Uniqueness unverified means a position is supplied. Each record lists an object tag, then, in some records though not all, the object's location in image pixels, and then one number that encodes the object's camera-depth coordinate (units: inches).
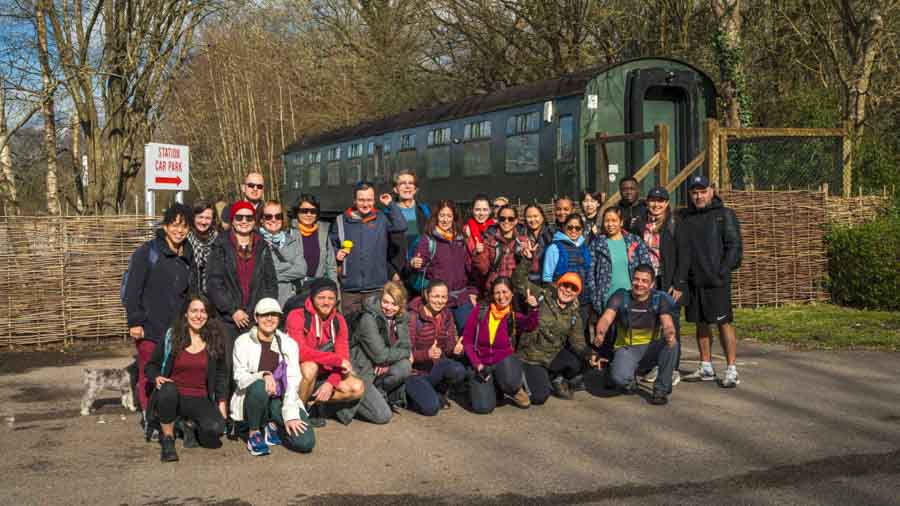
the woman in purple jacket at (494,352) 311.6
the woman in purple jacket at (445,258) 343.9
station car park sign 554.3
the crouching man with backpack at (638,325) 327.6
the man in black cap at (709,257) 344.8
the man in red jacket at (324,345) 286.0
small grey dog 308.5
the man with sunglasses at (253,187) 341.4
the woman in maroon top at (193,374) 262.2
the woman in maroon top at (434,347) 314.5
